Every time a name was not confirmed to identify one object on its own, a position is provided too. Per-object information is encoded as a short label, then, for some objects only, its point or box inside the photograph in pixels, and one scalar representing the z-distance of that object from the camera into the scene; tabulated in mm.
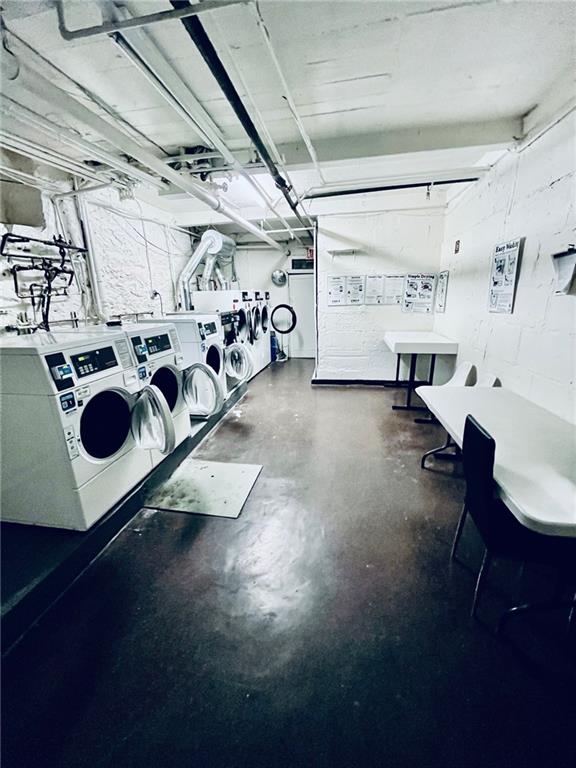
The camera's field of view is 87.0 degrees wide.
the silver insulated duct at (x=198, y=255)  4945
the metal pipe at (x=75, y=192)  2609
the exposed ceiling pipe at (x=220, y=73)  1123
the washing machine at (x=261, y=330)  5508
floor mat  2217
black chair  1182
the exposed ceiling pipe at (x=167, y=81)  1349
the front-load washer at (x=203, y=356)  2857
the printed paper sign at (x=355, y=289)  4637
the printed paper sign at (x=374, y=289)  4578
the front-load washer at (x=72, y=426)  1550
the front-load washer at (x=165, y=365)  2168
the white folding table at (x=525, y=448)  991
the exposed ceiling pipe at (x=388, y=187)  3071
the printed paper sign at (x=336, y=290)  4699
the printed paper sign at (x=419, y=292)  4438
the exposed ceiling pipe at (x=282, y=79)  1197
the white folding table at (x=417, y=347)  3613
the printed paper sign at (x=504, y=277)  2363
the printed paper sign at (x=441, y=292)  4125
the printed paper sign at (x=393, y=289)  4527
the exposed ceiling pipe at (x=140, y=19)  1029
